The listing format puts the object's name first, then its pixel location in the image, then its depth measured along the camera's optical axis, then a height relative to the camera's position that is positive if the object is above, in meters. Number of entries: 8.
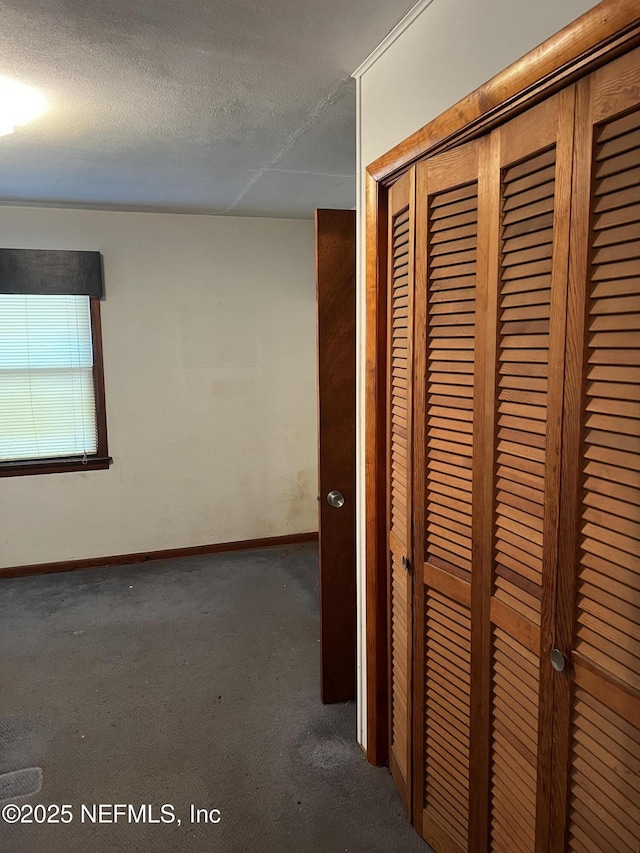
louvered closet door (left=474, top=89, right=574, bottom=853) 1.21 -0.21
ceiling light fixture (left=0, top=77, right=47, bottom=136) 2.13 +0.90
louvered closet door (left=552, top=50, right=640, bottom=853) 1.04 -0.22
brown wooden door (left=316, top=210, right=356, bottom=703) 2.37 -0.36
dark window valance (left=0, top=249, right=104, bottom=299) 3.86 +0.51
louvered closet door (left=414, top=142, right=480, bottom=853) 1.51 -0.33
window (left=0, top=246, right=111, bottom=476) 3.98 -0.20
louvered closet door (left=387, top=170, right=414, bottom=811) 1.77 -0.34
